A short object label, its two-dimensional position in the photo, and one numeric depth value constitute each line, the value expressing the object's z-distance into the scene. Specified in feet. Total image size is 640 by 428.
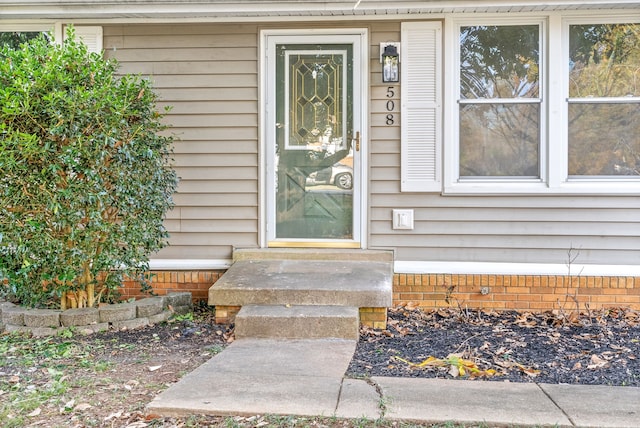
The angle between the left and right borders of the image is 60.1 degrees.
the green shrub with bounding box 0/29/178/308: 12.21
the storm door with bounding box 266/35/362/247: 15.69
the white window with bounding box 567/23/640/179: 15.12
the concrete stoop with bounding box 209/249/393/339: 12.16
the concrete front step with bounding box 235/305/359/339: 12.09
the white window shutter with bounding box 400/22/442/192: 15.33
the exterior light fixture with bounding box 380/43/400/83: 15.24
